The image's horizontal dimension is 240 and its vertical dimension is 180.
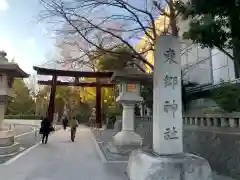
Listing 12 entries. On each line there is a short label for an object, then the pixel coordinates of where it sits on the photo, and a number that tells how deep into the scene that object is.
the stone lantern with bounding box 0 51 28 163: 7.77
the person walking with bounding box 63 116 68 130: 19.73
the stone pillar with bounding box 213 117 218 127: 5.62
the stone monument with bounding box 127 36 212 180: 4.02
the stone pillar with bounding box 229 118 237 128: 4.98
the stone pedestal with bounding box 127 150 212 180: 3.99
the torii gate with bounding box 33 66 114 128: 15.79
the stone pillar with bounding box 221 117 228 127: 5.28
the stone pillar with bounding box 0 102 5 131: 8.10
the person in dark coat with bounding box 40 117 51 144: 10.41
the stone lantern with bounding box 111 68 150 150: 8.54
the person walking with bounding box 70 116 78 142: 11.21
